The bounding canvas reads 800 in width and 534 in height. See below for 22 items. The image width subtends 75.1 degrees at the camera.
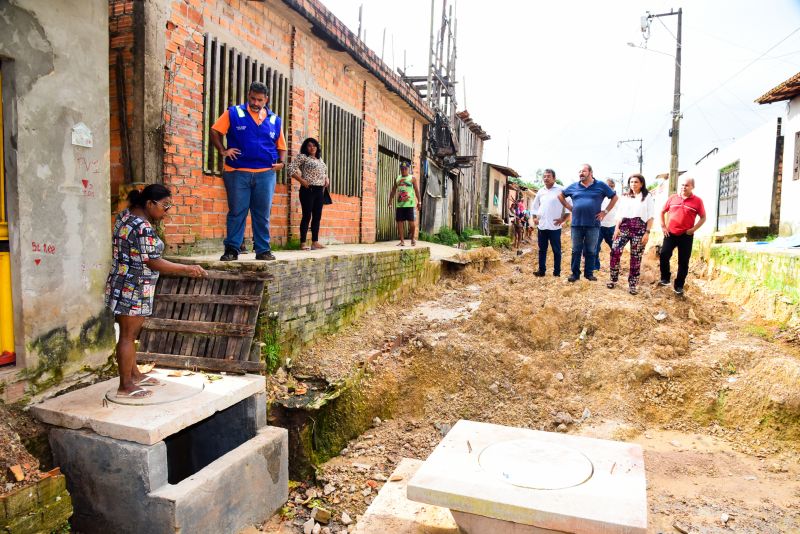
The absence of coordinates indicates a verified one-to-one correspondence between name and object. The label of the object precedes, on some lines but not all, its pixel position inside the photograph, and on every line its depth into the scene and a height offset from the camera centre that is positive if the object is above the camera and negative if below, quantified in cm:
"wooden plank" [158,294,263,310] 440 -68
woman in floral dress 331 -30
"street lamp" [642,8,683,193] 1805 +350
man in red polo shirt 667 +13
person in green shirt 900 +44
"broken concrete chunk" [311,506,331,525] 400 -226
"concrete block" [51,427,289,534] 316 -172
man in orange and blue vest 483 +54
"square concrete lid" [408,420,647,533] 199 -108
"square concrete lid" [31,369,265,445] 322 -127
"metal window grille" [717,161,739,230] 1430 +103
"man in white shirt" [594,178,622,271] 789 +3
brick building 477 +147
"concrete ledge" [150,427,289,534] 318 -182
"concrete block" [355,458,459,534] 246 -144
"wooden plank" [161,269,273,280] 451 -47
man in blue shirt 707 +33
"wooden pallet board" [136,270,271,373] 430 -86
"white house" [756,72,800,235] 1062 +160
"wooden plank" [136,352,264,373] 422 -117
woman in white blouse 670 +13
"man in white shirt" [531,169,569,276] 752 +24
